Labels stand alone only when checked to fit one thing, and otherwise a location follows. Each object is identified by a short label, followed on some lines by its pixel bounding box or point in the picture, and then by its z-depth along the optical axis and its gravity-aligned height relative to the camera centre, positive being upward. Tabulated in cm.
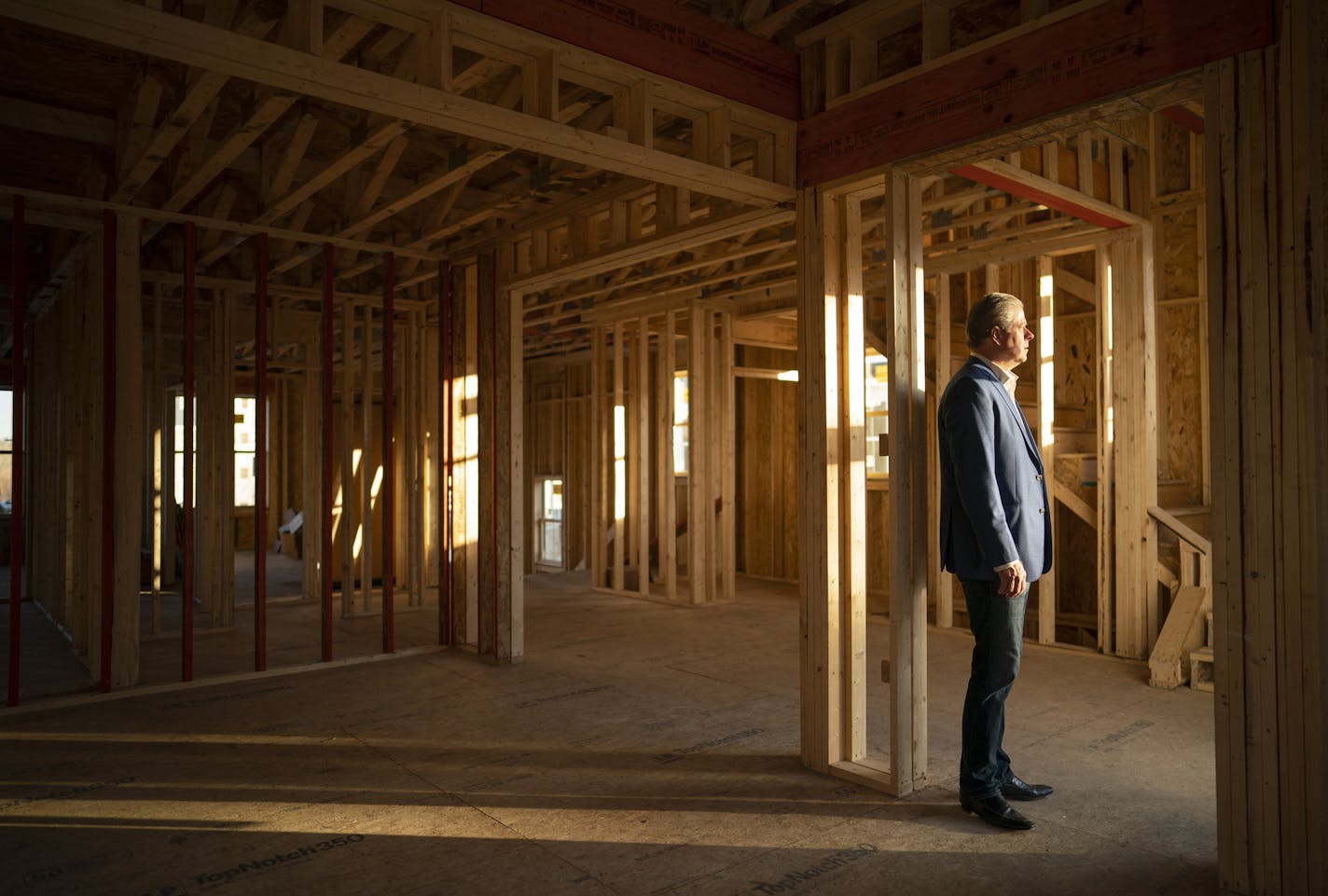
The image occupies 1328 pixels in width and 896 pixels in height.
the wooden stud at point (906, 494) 353 -15
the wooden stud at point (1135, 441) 599 +10
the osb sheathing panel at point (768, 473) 1062 -18
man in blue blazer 315 -30
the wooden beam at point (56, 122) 477 +190
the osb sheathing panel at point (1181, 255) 720 +165
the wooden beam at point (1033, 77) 269 +133
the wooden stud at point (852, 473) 381 -7
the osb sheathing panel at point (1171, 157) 727 +249
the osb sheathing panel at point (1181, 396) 718 +48
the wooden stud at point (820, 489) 382 -14
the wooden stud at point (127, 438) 514 +15
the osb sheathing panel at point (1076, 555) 766 -87
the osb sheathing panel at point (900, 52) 378 +177
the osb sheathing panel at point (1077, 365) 788 +83
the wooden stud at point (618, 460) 947 -1
